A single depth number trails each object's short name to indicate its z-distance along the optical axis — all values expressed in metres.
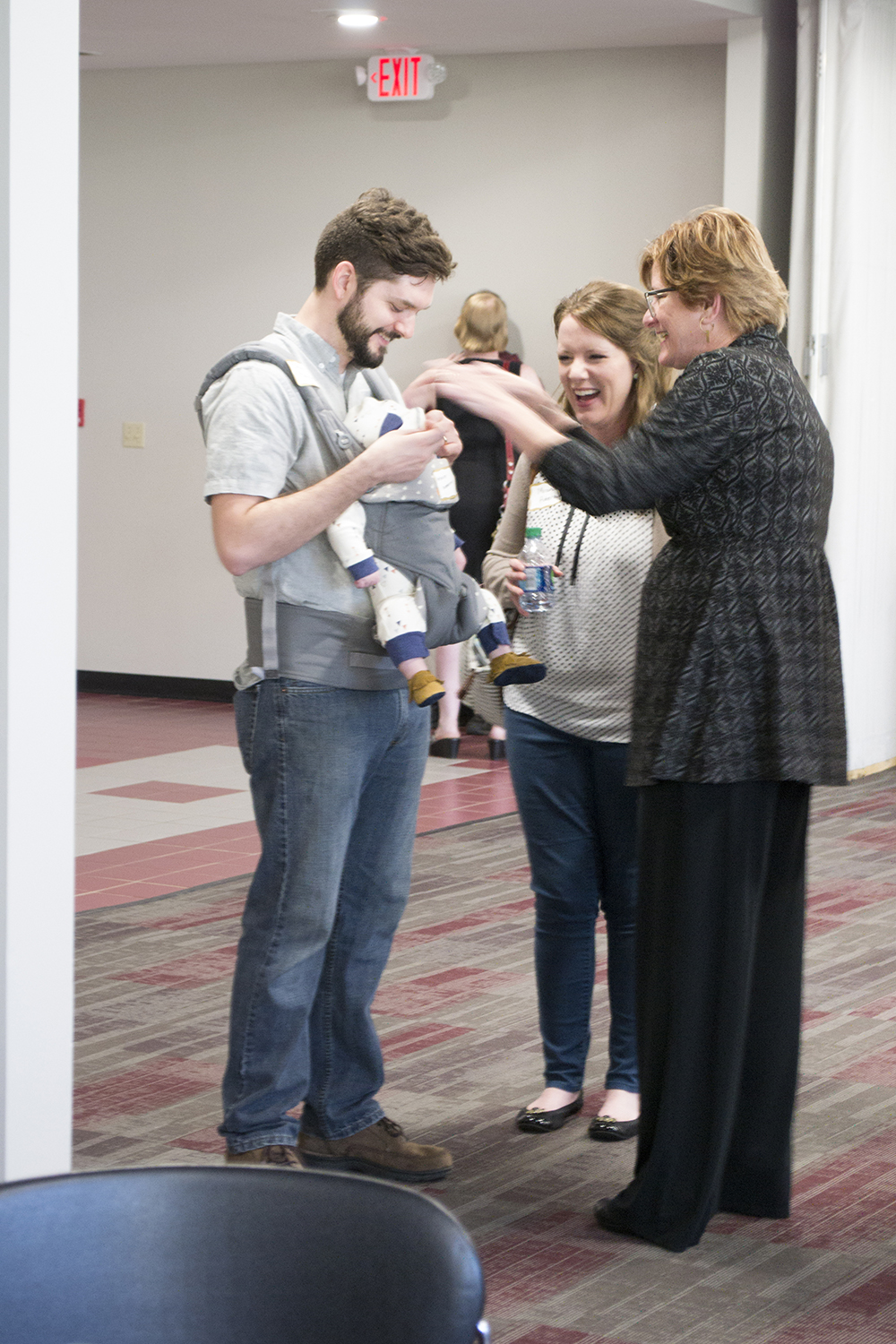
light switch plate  9.67
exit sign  8.60
